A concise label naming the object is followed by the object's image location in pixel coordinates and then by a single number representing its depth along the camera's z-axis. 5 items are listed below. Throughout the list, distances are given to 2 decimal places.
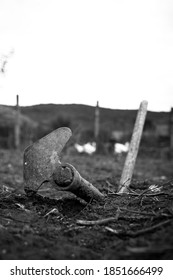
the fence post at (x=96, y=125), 11.56
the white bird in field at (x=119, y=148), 13.14
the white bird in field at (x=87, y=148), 12.93
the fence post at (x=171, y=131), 11.48
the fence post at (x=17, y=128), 10.39
